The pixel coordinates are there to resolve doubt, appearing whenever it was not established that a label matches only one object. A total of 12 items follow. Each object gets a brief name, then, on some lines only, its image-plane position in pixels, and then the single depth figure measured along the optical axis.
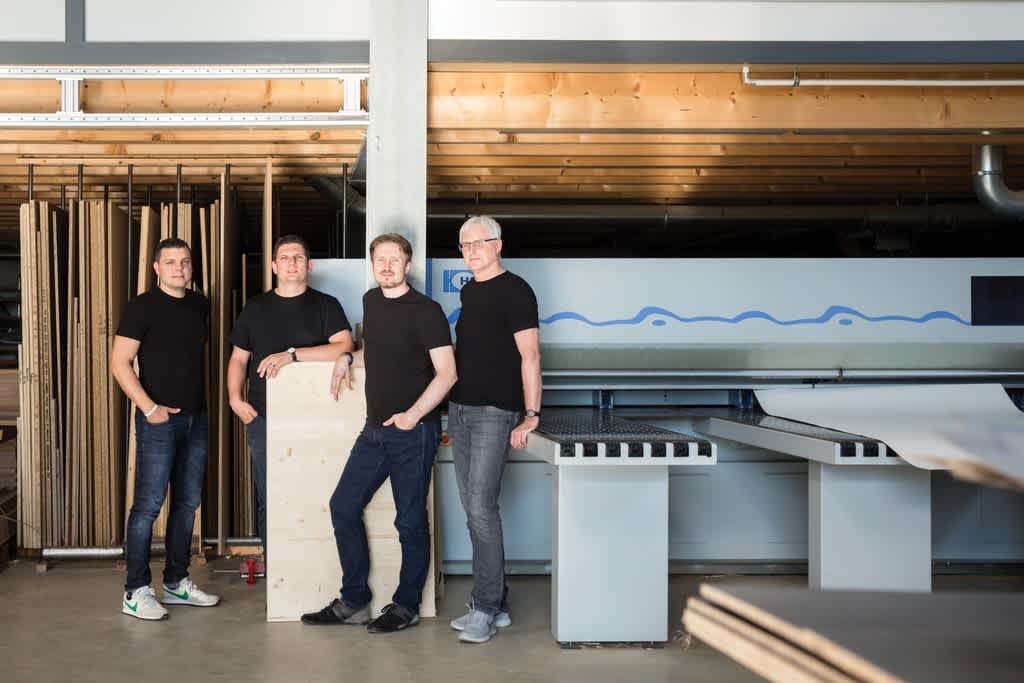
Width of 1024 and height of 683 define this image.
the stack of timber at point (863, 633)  1.31
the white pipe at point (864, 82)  3.97
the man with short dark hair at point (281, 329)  3.84
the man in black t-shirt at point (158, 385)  3.71
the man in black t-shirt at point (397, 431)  3.43
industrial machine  4.43
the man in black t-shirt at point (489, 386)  3.43
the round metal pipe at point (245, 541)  5.04
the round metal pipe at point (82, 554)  4.78
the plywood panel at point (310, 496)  3.74
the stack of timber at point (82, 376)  4.86
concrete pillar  3.87
